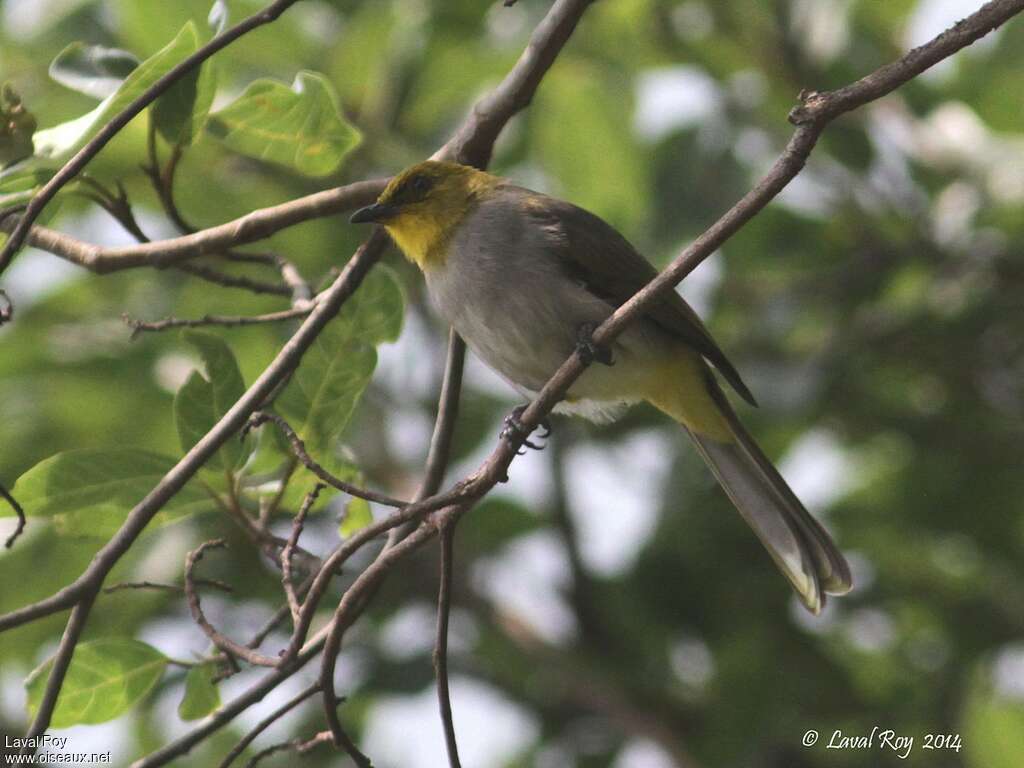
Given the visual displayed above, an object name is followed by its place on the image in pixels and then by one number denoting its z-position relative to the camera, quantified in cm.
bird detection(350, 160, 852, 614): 761
